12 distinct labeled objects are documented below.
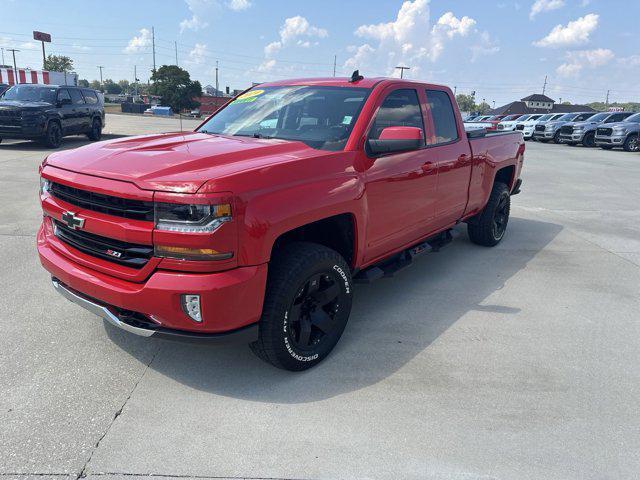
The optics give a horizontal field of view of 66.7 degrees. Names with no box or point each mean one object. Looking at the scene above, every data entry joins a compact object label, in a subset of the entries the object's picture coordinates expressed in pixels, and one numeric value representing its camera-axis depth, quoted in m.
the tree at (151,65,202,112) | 75.38
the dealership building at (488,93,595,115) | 79.87
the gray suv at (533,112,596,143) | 28.70
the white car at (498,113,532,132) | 32.16
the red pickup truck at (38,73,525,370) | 2.56
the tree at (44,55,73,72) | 103.44
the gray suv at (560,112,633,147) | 25.14
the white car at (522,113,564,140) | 31.16
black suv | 13.18
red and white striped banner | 42.78
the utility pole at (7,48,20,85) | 42.67
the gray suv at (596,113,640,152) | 22.83
